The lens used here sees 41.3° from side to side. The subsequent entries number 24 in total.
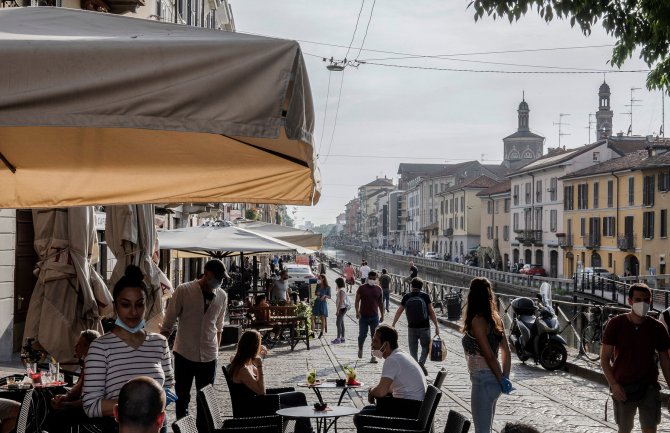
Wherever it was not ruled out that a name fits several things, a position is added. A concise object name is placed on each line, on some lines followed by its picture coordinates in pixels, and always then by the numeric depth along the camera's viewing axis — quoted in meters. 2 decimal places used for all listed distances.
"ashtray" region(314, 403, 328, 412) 7.09
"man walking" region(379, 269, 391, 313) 30.20
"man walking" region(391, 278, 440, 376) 13.38
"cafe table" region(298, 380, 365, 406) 8.22
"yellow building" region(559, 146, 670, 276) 52.88
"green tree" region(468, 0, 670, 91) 9.10
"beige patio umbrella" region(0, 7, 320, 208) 2.69
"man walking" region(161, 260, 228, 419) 8.23
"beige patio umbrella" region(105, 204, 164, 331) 8.82
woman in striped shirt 4.63
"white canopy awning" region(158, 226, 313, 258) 14.78
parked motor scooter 15.88
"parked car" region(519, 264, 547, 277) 68.38
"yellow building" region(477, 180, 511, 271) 85.88
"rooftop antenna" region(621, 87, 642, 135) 78.38
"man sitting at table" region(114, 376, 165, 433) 3.35
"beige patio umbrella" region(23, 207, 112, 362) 7.36
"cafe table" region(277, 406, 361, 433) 6.79
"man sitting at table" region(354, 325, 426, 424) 6.87
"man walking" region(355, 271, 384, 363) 16.11
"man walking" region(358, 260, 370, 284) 36.19
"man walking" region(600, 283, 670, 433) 7.29
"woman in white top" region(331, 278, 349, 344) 19.39
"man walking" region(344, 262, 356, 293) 42.84
